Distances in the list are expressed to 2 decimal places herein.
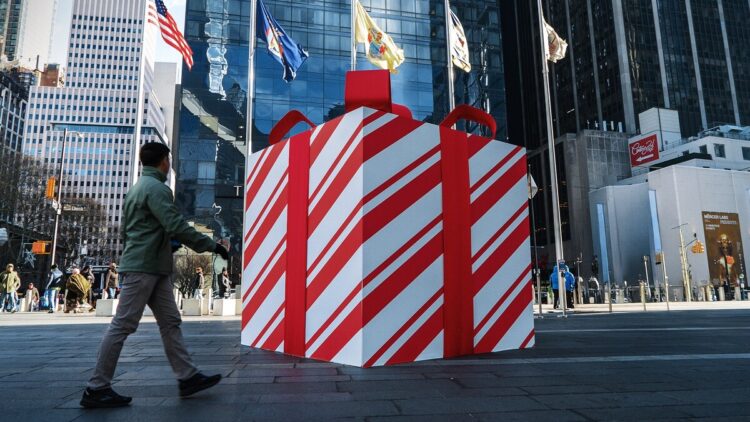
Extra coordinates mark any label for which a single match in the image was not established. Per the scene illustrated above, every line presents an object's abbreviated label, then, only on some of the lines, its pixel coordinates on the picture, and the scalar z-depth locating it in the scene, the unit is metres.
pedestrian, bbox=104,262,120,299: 19.57
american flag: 14.59
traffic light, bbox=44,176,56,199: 26.56
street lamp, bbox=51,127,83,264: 29.30
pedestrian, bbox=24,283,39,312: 25.38
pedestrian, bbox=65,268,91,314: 17.86
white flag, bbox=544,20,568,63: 18.95
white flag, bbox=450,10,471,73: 17.80
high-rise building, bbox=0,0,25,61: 157.80
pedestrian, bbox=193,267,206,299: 19.77
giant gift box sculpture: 5.11
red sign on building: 54.06
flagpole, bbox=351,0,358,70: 15.95
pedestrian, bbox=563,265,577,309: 18.60
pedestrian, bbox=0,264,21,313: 20.78
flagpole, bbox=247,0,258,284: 15.71
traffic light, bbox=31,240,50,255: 31.12
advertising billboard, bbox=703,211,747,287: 44.19
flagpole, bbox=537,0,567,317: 17.80
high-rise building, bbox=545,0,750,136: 68.38
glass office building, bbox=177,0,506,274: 44.34
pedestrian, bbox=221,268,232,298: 19.60
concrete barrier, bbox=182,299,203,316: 17.66
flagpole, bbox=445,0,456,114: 17.27
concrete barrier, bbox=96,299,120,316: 17.47
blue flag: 15.63
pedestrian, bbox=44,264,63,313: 21.36
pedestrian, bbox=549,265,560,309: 18.67
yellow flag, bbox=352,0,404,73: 16.31
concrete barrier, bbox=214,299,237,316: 17.48
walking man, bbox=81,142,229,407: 3.60
